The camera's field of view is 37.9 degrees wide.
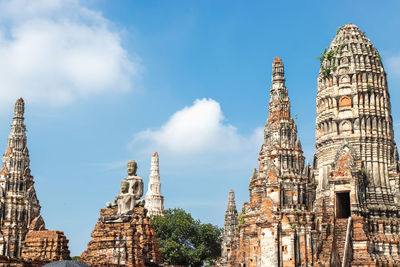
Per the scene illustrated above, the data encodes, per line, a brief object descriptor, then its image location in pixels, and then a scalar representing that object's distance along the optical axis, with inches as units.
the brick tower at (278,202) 1293.1
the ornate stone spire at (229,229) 1810.8
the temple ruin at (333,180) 1306.6
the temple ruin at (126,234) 729.0
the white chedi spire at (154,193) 3011.8
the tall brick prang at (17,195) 1924.2
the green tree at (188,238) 2164.1
